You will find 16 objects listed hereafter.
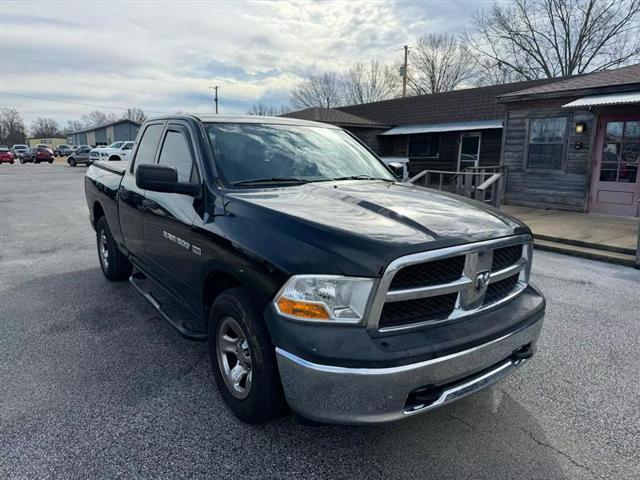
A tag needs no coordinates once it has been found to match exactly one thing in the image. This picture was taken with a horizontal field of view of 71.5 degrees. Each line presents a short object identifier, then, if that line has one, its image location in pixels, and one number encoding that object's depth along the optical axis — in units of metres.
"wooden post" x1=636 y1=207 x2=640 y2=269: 6.30
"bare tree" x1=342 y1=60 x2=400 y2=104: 41.88
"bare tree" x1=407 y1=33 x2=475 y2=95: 36.25
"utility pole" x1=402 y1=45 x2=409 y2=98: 37.12
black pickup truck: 2.04
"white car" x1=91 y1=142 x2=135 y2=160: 30.30
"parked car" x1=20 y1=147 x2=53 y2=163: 43.38
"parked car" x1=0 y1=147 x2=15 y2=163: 43.91
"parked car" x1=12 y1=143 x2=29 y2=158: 50.37
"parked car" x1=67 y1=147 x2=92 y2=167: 35.62
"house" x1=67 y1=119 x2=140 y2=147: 65.75
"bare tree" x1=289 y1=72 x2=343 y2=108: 45.66
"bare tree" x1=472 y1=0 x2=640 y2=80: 26.17
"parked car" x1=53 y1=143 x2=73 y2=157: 52.41
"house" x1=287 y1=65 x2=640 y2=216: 9.64
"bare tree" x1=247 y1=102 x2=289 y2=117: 47.84
